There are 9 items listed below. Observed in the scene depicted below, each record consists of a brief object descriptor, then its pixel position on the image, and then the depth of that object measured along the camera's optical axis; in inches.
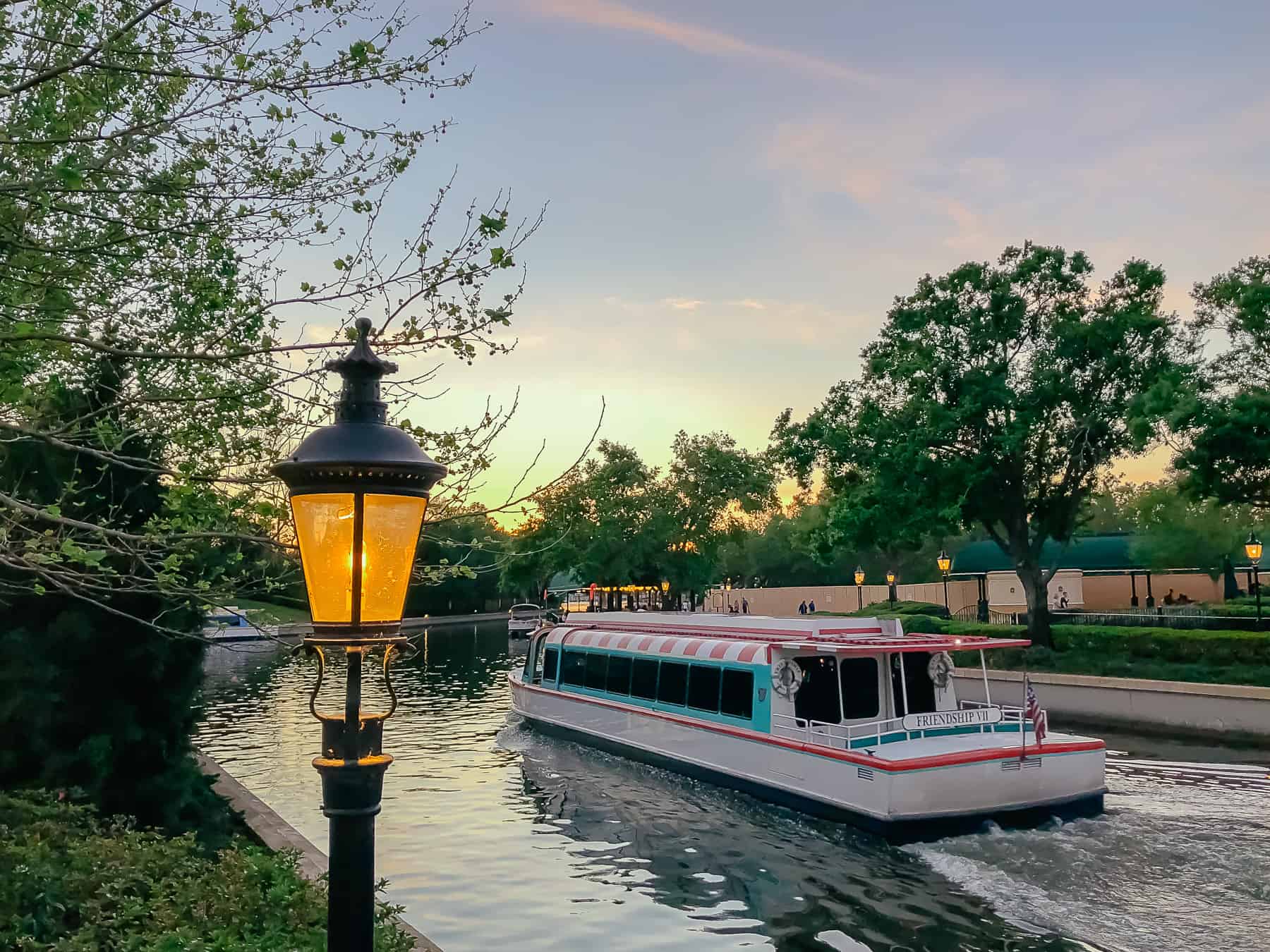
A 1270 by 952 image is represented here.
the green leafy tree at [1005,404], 1266.0
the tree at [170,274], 292.4
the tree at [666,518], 2827.3
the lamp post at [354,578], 173.3
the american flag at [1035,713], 607.8
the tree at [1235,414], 1026.7
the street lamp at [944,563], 1759.4
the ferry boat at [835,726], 596.4
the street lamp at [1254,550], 1189.7
